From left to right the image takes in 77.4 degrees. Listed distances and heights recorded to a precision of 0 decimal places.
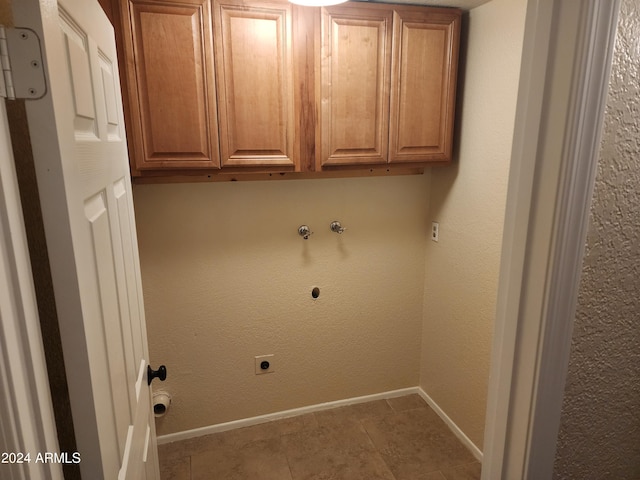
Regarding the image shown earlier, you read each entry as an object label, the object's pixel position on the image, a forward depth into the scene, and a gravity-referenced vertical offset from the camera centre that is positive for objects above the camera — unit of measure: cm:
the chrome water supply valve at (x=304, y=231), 218 -44
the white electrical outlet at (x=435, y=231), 231 -48
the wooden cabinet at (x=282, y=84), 158 +27
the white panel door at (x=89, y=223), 55 -13
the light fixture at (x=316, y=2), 139 +50
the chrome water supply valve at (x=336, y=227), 222 -43
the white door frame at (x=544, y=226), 63 -14
